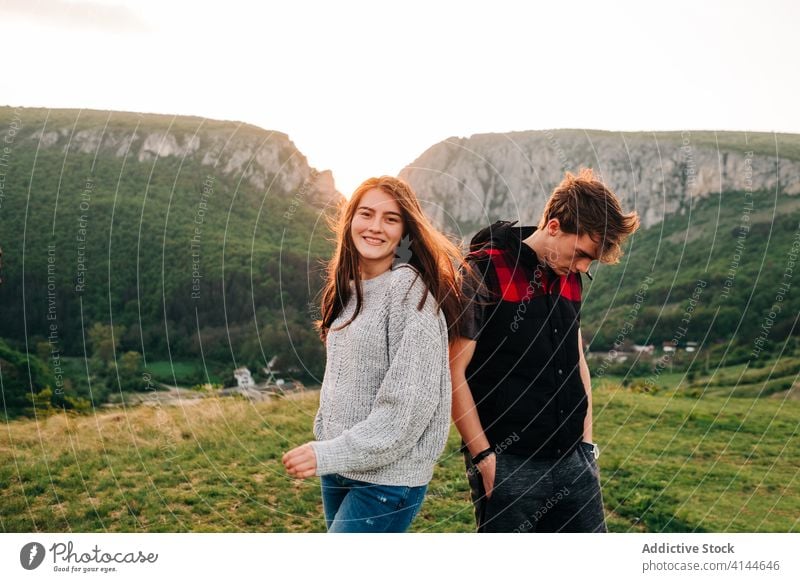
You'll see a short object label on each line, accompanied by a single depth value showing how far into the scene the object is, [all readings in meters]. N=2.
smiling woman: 2.93
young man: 3.42
